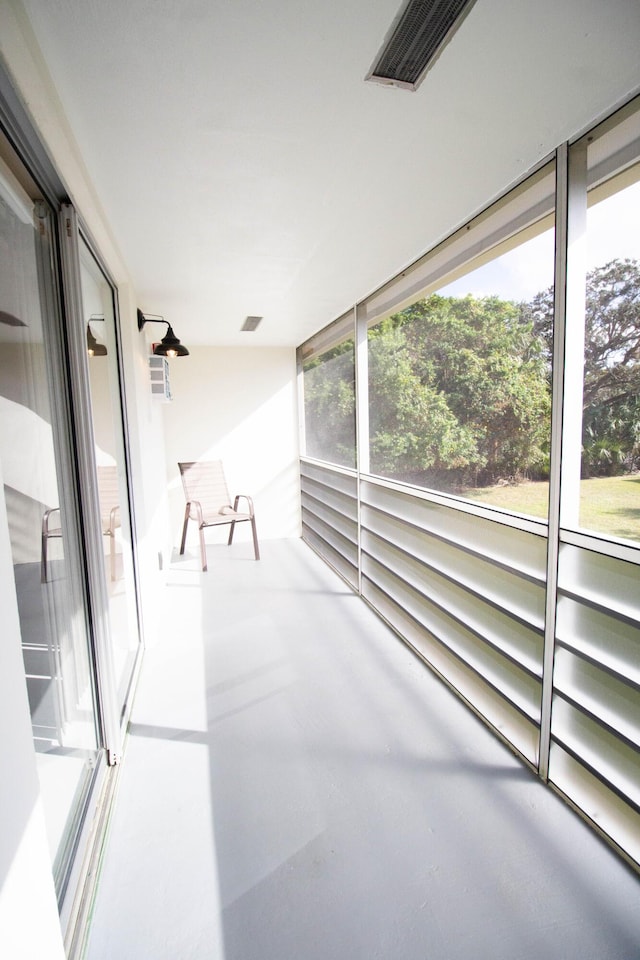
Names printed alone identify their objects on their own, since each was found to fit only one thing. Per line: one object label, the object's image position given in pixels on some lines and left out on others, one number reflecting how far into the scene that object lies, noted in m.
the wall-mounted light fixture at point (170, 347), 3.63
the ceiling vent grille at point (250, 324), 4.12
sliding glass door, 1.17
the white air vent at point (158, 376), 3.82
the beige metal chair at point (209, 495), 4.94
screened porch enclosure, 1.54
